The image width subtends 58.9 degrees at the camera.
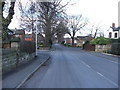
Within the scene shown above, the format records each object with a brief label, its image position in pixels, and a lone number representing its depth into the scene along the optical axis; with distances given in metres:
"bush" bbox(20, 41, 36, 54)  9.40
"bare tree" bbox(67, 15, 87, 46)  43.10
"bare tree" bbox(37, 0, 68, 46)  21.15
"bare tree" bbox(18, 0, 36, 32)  21.43
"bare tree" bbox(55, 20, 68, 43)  27.16
